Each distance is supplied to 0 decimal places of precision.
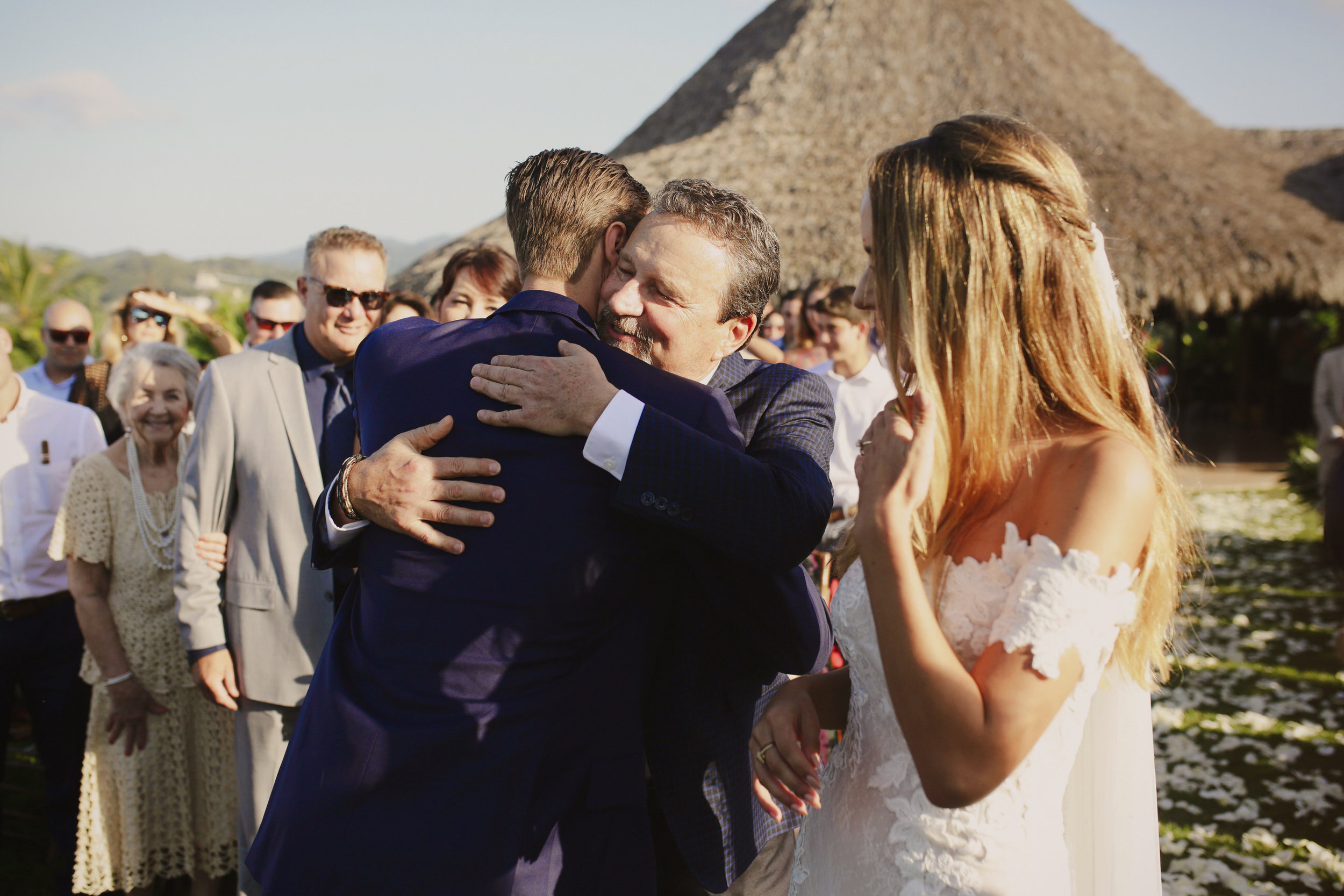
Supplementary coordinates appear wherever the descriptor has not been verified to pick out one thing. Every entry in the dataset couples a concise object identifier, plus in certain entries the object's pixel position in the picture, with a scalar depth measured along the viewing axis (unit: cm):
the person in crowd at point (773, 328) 855
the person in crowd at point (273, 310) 516
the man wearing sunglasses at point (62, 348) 595
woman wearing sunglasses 558
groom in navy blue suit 152
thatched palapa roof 1353
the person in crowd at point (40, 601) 386
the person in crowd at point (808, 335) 659
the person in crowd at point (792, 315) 824
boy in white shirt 515
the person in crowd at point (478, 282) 403
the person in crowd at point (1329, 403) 797
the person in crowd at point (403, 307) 483
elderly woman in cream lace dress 347
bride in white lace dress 136
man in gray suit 307
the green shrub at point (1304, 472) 1071
